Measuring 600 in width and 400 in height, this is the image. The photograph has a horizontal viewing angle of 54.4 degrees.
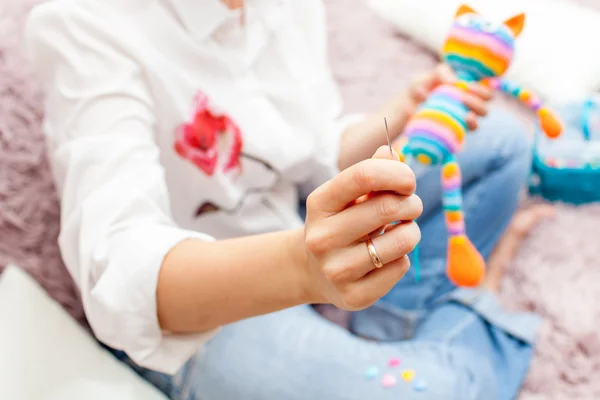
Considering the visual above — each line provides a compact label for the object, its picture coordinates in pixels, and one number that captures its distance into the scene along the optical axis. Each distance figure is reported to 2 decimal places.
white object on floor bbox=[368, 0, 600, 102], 1.04
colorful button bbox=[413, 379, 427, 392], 0.63
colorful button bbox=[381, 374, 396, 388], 0.63
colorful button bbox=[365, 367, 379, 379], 0.64
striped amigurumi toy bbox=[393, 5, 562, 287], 0.53
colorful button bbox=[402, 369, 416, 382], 0.64
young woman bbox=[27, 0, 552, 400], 0.44
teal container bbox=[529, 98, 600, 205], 0.93
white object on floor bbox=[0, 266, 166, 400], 0.55
